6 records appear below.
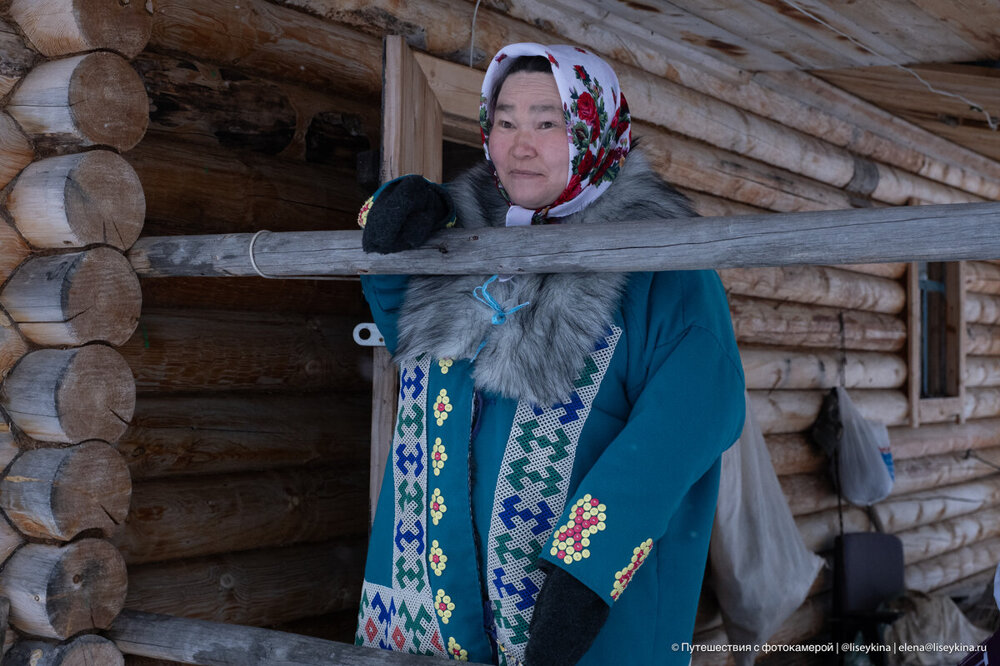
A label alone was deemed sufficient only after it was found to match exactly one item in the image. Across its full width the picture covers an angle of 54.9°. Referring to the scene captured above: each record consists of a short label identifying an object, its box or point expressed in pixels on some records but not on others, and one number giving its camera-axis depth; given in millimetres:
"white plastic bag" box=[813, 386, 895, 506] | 5336
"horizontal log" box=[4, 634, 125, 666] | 2109
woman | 1764
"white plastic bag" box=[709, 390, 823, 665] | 4074
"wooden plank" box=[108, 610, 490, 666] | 1998
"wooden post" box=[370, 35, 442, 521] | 2680
